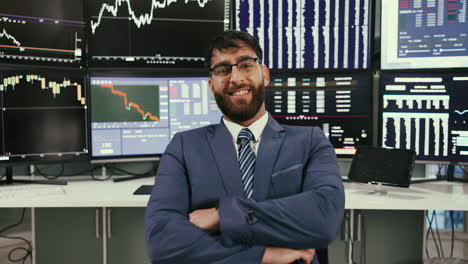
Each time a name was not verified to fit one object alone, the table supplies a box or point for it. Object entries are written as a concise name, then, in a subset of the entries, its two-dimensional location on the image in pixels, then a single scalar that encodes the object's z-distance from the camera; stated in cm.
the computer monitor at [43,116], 199
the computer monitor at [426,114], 205
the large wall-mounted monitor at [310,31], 216
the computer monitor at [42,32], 200
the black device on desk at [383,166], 185
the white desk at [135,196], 167
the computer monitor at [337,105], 217
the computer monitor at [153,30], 217
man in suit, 116
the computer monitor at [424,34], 206
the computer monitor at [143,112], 214
